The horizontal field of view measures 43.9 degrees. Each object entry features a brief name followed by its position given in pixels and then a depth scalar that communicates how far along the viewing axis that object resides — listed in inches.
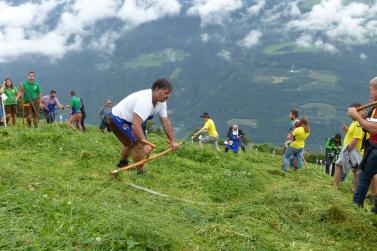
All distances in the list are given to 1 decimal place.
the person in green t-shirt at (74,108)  858.1
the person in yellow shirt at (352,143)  406.9
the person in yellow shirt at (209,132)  845.8
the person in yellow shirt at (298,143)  591.2
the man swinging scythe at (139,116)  331.3
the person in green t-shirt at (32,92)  656.4
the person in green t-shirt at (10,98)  685.3
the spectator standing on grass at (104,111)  968.7
